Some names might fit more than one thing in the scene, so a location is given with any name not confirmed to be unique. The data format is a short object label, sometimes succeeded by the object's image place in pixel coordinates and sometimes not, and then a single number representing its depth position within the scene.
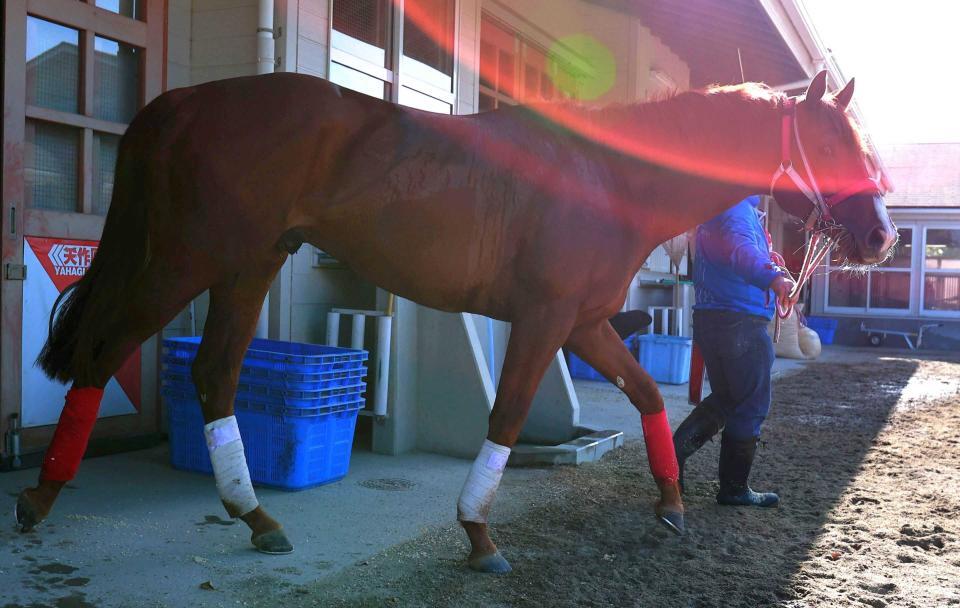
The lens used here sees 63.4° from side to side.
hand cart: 16.77
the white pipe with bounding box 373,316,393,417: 4.58
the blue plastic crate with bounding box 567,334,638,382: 8.74
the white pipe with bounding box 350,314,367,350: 4.57
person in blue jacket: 3.87
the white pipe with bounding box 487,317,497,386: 5.48
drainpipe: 4.33
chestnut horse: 2.77
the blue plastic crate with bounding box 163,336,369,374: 3.71
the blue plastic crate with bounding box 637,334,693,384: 8.73
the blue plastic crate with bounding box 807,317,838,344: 17.34
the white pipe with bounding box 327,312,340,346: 4.67
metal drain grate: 4.00
